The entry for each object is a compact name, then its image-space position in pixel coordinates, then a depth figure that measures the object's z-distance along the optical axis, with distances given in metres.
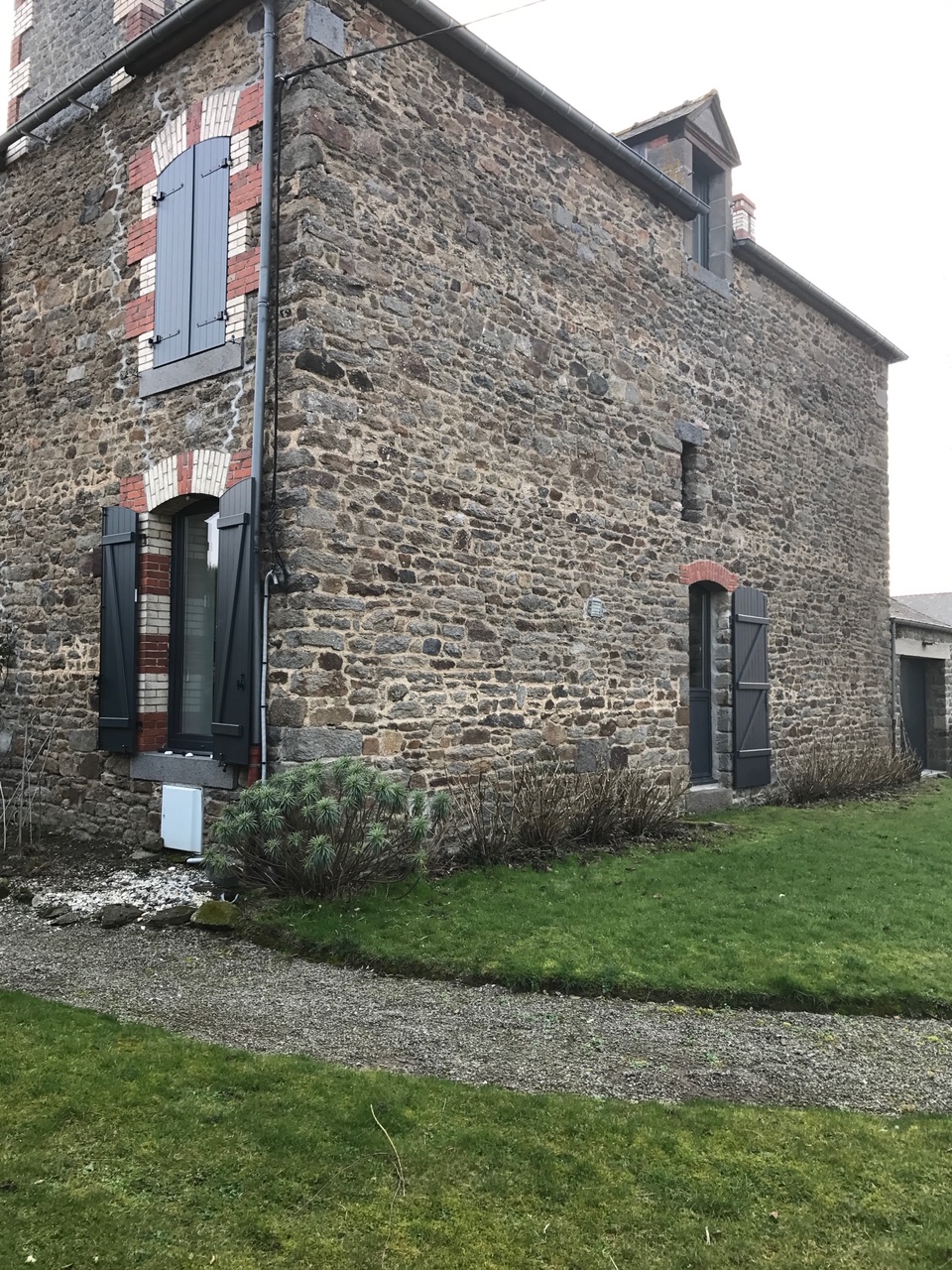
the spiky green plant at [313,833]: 5.79
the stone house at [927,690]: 14.88
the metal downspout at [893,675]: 13.90
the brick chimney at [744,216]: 12.12
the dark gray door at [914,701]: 14.94
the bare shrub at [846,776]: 11.38
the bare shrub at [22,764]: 7.98
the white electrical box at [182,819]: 6.84
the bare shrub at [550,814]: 7.28
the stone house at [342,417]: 6.62
